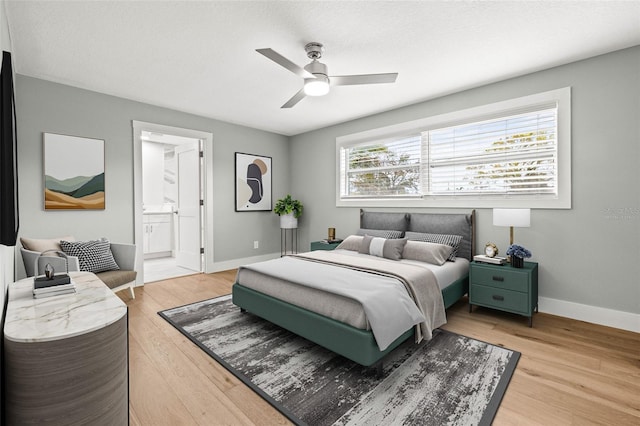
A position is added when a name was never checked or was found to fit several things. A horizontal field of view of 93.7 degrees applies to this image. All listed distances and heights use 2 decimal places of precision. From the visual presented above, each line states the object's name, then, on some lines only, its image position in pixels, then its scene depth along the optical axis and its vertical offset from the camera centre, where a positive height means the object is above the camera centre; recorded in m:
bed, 2.05 -0.80
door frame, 4.12 +0.44
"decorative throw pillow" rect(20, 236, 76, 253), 3.05 -0.34
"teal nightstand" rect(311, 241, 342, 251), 4.76 -0.57
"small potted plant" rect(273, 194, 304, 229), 5.57 -0.02
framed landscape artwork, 3.44 +0.46
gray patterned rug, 1.72 -1.15
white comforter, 2.08 -0.60
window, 3.17 +0.65
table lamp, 2.95 -0.08
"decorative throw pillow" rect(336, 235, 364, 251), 4.01 -0.46
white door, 5.14 +0.05
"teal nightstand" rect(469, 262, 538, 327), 2.87 -0.79
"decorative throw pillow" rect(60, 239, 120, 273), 3.18 -0.47
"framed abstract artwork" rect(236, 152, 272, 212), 5.37 +0.52
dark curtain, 1.39 +0.23
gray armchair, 2.61 -0.53
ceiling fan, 2.53 +1.15
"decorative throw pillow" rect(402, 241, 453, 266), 3.28 -0.48
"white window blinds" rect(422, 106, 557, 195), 3.23 +0.63
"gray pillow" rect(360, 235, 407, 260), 3.51 -0.45
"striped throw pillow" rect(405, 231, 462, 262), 3.53 -0.36
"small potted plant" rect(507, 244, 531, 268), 2.94 -0.45
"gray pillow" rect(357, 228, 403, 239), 4.03 -0.32
